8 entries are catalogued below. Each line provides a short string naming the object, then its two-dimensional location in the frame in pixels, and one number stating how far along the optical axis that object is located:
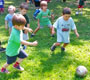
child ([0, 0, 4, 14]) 11.67
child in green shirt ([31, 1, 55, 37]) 7.07
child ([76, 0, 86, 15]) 11.41
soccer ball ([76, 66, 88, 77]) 4.38
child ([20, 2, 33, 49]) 5.50
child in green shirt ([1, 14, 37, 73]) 3.84
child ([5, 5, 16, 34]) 6.49
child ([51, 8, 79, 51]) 5.39
